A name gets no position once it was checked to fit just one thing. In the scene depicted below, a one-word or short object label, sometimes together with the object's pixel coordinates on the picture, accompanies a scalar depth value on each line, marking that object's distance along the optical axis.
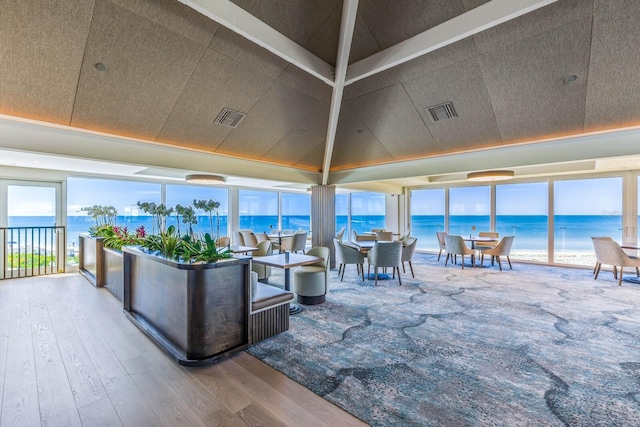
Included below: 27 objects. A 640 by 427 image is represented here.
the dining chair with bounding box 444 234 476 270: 7.48
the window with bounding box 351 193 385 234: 13.41
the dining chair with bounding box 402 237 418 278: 6.46
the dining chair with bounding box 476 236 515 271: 7.31
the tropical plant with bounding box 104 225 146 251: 4.57
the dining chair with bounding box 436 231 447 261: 8.72
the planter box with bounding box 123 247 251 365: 2.72
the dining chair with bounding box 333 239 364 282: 5.97
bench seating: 3.16
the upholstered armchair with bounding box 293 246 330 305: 4.49
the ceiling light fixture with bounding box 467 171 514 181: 6.20
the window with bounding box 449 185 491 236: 9.46
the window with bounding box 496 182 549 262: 8.43
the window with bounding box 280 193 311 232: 11.97
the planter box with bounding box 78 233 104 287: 5.51
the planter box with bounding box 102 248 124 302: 4.57
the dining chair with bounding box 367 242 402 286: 5.73
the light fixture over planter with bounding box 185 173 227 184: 6.65
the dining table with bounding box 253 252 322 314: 4.00
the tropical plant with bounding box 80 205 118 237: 6.05
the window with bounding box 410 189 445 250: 10.52
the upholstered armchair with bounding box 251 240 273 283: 5.71
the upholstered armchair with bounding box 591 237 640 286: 5.67
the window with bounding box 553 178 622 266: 7.36
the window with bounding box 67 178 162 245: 7.10
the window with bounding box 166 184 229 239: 8.86
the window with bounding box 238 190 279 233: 10.40
